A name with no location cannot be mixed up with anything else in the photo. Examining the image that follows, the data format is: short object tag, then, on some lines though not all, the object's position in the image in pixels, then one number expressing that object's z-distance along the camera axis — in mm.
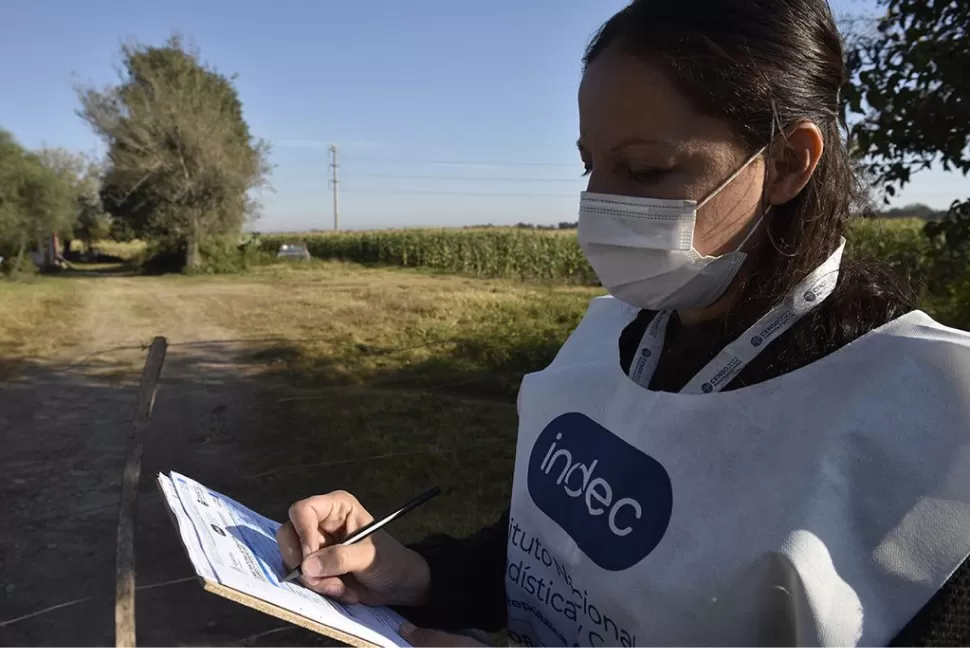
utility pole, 49781
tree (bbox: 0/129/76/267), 20688
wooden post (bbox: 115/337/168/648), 1524
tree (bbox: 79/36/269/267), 24688
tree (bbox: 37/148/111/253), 24641
